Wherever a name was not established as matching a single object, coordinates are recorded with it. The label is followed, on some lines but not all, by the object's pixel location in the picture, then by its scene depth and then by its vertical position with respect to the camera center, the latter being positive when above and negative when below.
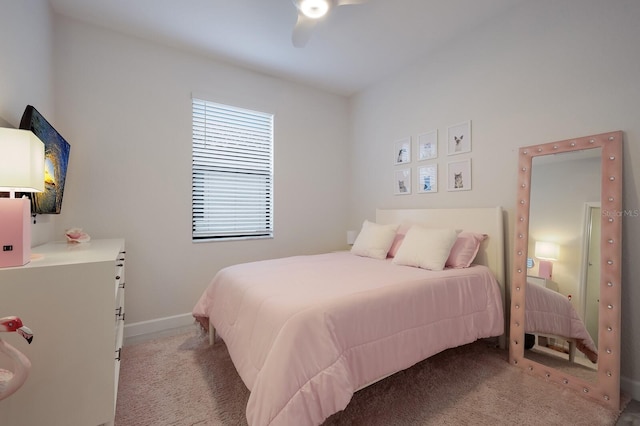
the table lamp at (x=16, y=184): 1.09 +0.12
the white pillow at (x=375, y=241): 2.76 -0.30
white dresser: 1.14 -0.55
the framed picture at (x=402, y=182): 3.17 +0.36
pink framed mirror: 1.72 -0.37
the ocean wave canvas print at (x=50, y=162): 1.56 +0.36
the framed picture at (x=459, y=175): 2.62 +0.36
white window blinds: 2.98 +0.46
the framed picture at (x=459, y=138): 2.62 +0.72
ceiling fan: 1.78 +1.35
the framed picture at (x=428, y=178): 2.90 +0.37
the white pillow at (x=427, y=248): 2.23 -0.31
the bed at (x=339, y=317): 1.23 -0.61
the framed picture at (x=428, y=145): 2.89 +0.72
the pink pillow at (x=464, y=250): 2.28 -0.32
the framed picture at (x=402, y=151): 3.17 +0.72
